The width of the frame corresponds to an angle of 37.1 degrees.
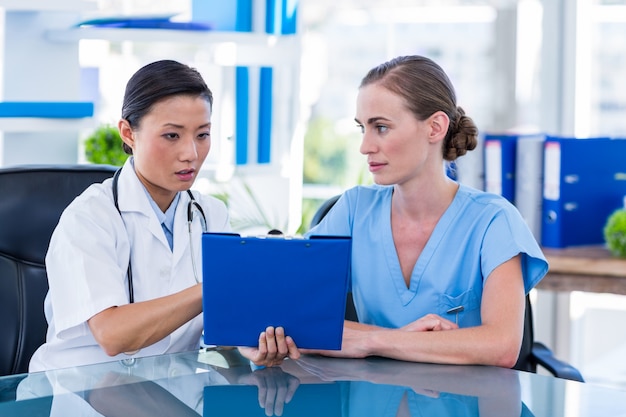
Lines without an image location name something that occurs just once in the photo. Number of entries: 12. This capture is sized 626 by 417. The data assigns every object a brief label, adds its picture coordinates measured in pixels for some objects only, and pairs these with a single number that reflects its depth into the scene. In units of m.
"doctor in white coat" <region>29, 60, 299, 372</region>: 1.84
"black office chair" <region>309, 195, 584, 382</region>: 2.20
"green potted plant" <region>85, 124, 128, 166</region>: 2.85
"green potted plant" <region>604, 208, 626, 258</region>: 2.96
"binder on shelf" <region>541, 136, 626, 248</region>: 3.13
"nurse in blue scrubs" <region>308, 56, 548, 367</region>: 1.89
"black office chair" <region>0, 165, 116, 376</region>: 2.06
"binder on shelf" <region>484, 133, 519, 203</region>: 3.24
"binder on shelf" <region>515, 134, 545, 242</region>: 3.17
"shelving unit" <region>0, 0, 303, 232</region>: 2.76
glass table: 1.45
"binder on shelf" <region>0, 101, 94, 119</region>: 2.56
